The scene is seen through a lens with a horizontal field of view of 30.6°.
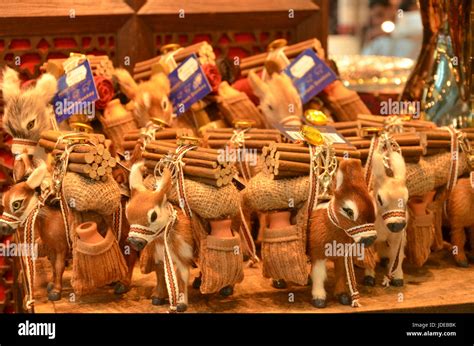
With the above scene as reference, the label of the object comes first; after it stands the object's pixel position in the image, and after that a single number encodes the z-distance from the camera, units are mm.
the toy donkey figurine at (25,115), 1968
